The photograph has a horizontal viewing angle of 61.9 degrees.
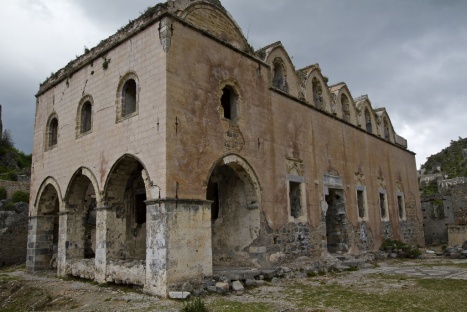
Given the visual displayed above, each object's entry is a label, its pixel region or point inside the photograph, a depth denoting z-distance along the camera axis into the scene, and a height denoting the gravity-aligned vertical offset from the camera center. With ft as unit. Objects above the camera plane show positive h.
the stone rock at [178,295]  25.46 -4.54
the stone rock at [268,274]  32.50 -4.29
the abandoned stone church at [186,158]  29.07 +6.08
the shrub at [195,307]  20.53 -4.34
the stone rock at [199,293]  26.50 -4.62
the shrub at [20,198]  61.66 +5.01
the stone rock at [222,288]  27.18 -4.46
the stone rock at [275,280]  31.93 -4.80
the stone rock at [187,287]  26.68 -4.28
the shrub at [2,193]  66.85 +6.33
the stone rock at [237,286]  28.13 -4.57
